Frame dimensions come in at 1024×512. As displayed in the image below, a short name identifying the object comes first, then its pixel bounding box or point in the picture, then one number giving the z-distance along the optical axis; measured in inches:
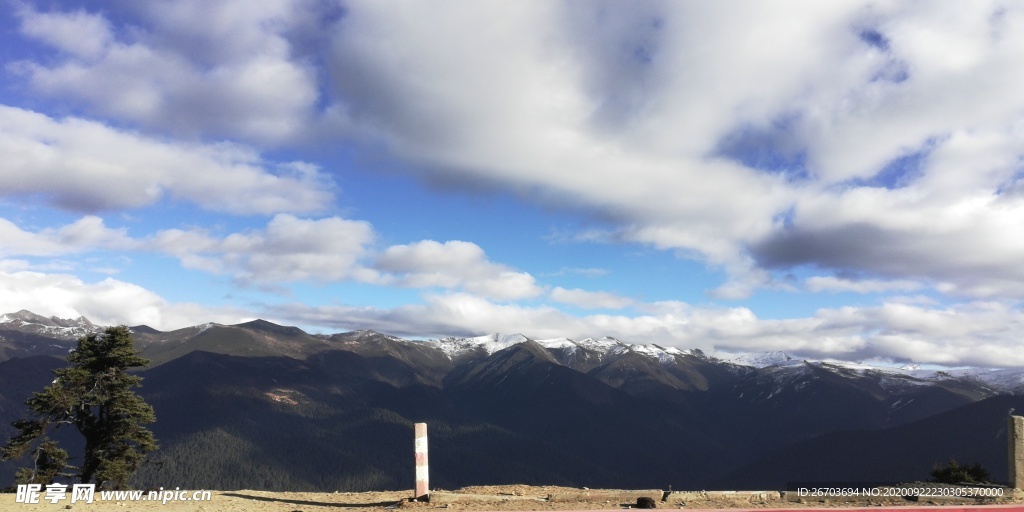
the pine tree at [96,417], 1015.0
